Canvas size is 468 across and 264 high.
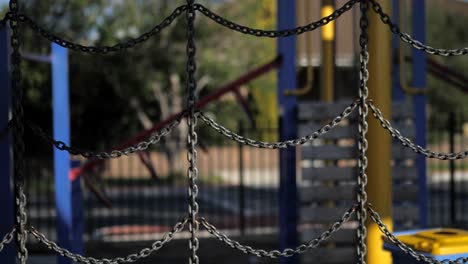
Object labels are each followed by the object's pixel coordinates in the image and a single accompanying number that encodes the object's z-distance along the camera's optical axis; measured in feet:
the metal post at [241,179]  32.42
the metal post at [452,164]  31.37
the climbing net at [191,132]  10.19
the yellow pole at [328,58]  21.97
